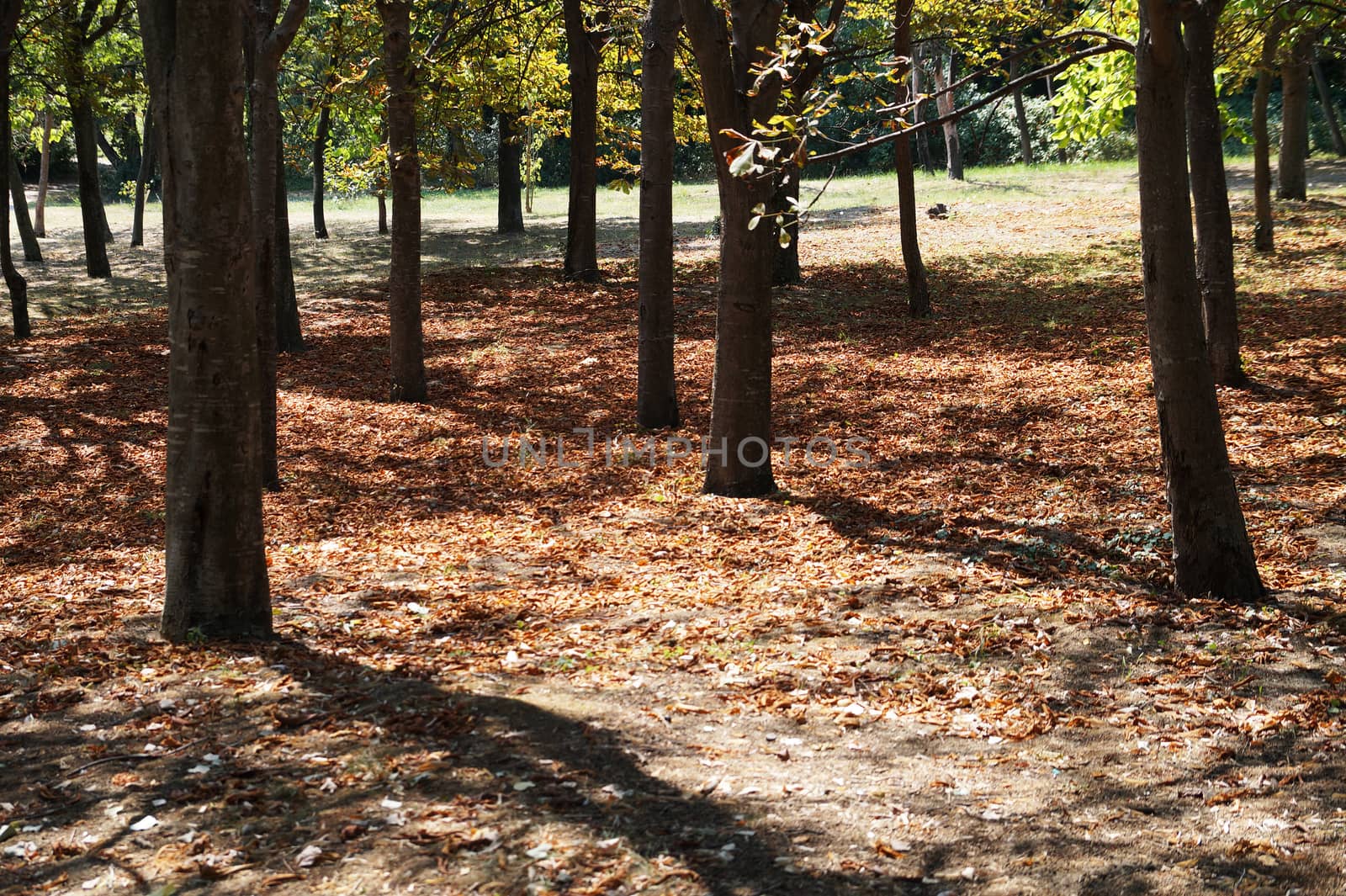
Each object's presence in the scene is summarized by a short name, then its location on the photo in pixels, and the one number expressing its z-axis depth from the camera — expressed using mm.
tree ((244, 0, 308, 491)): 9383
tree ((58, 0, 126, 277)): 15891
